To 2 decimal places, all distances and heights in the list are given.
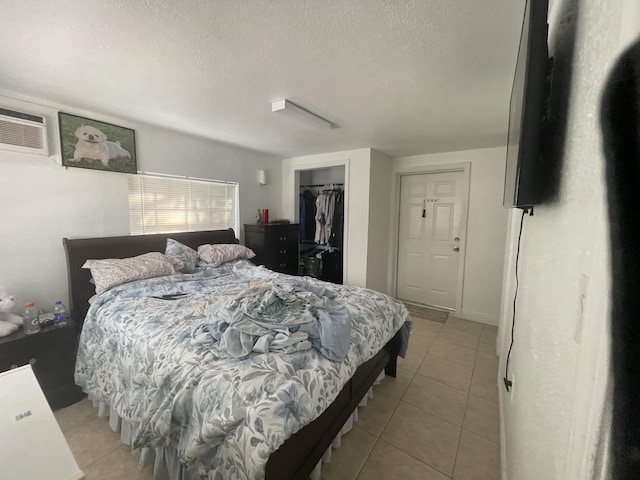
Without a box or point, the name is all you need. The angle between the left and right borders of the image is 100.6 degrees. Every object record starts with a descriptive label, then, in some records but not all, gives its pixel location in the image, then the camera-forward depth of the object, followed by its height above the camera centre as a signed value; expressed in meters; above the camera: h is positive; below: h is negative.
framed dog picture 2.17 +0.58
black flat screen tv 0.70 +0.30
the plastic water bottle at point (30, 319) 1.81 -0.75
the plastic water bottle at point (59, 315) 1.94 -0.78
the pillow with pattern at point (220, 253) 2.86 -0.45
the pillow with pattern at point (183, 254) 2.67 -0.42
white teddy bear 1.75 -0.75
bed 0.98 -0.79
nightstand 1.69 -0.99
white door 3.66 -0.31
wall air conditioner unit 1.89 +0.57
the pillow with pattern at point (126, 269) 2.07 -0.47
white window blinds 2.68 +0.09
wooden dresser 3.50 -0.42
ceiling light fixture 2.04 +0.84
